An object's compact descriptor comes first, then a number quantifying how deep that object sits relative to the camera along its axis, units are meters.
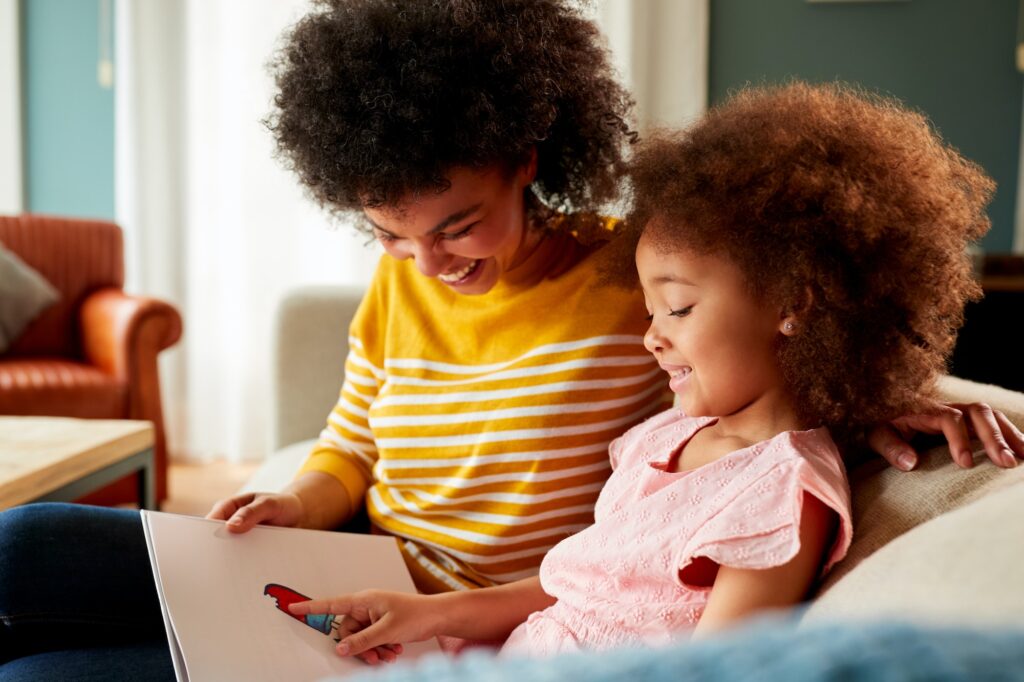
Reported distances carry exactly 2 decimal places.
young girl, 0.87
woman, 1.14
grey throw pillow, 3.52
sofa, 0.58
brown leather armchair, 3.16
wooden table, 1.78
